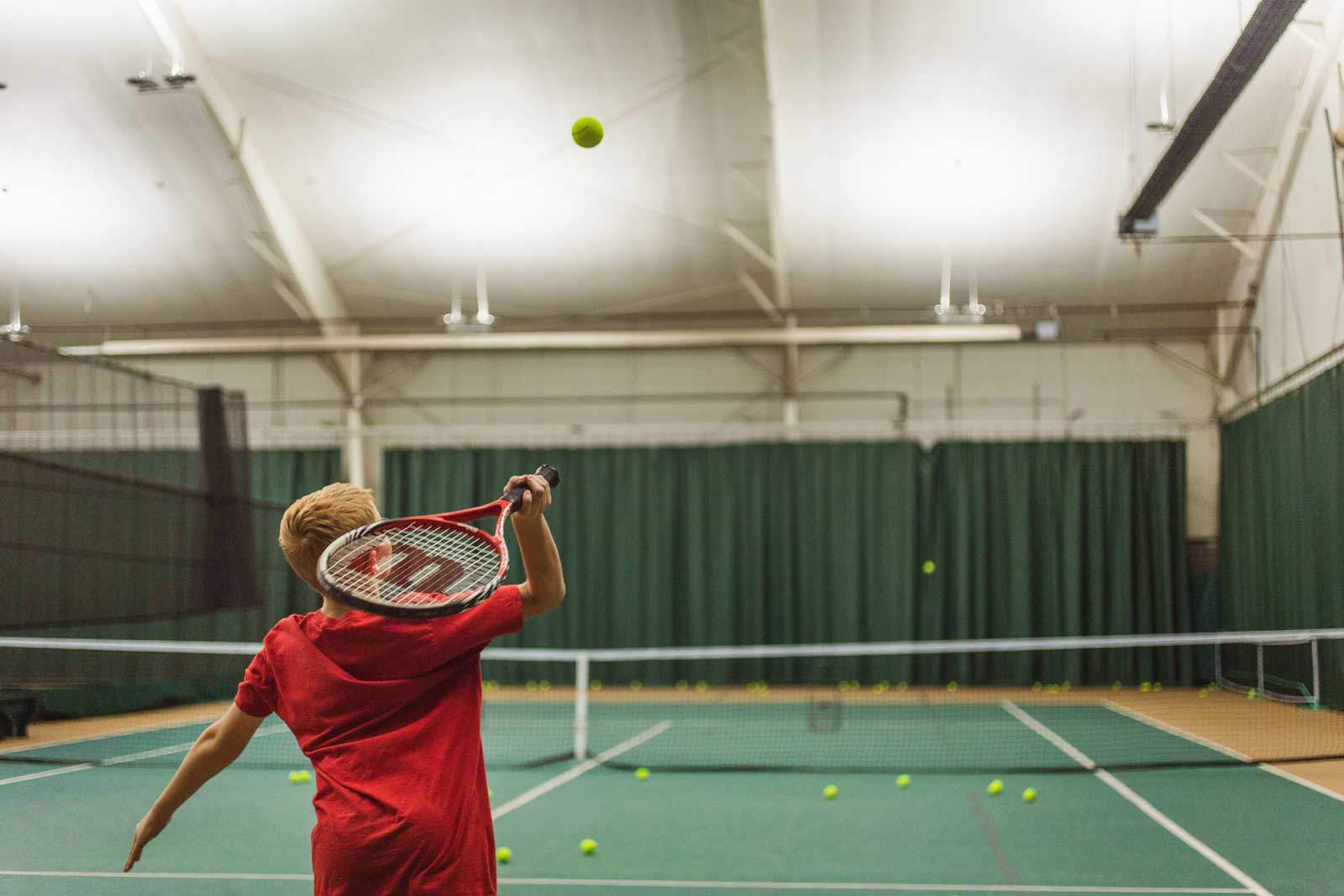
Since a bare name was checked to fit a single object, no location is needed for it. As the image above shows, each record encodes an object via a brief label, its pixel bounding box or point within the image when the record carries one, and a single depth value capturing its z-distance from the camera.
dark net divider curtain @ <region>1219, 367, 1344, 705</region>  11.12
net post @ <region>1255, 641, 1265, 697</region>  13.12
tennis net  8.37
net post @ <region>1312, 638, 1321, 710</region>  10.60
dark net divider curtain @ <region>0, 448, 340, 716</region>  7.73
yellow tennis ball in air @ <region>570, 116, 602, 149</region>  6.30
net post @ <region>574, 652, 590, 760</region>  8.63
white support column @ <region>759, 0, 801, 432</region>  11.30
